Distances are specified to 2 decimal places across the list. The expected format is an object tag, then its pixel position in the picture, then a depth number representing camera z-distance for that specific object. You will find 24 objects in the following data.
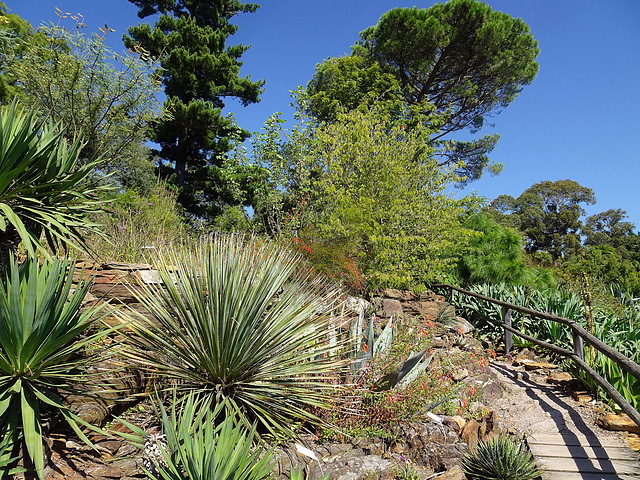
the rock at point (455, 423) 3.87
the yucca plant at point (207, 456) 2.13
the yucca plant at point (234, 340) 3.34
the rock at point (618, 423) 4.06
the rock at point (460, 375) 4.82
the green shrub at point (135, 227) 6.05
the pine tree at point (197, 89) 15.84
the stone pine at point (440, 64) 17.69
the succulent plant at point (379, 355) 3.71
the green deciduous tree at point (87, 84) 7.58
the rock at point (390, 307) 7.10
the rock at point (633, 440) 3.79
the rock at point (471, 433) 3.72
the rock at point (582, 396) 4.86
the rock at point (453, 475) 3.12
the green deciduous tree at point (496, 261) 10.72
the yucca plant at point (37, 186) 3.02
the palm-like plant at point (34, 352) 2.40
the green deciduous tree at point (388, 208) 8.84
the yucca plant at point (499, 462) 3.24
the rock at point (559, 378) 5.59
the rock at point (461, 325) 7.59
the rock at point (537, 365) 6.17
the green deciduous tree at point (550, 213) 43.12
